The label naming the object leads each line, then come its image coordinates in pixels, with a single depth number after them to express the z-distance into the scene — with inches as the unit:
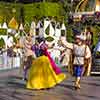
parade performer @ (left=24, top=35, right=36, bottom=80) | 719.1
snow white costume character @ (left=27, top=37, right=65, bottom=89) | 616.7
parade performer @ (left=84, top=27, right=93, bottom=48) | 827.1
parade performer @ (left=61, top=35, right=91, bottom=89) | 613.3
